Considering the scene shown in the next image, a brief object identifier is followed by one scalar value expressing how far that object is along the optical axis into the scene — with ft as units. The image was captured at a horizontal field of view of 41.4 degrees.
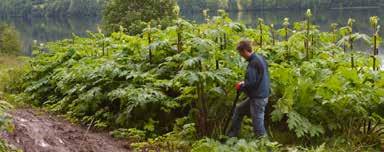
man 24.17
